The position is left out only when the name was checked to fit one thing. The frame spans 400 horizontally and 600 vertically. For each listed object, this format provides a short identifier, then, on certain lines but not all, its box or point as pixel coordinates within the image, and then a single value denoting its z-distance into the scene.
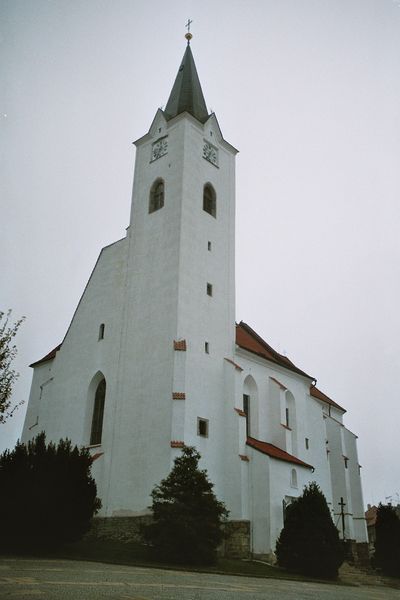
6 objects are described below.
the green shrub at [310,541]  19.77
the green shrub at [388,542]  24.05
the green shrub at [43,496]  17.41
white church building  24.94
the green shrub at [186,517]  17.50
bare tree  21.98
